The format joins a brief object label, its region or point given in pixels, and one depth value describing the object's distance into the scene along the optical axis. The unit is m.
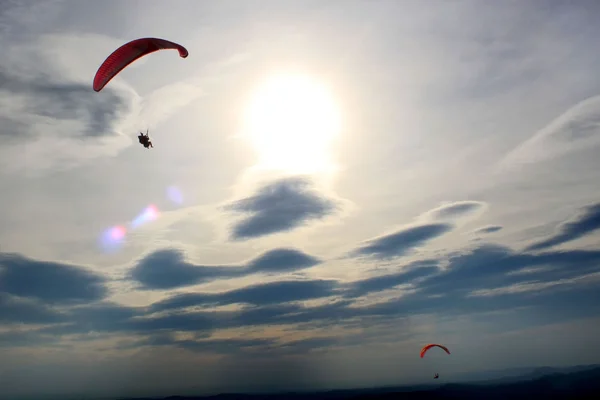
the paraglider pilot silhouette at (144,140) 40.25
